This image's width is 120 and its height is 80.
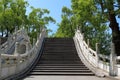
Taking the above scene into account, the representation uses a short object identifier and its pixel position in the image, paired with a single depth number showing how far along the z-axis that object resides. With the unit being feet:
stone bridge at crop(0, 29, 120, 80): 52.19
